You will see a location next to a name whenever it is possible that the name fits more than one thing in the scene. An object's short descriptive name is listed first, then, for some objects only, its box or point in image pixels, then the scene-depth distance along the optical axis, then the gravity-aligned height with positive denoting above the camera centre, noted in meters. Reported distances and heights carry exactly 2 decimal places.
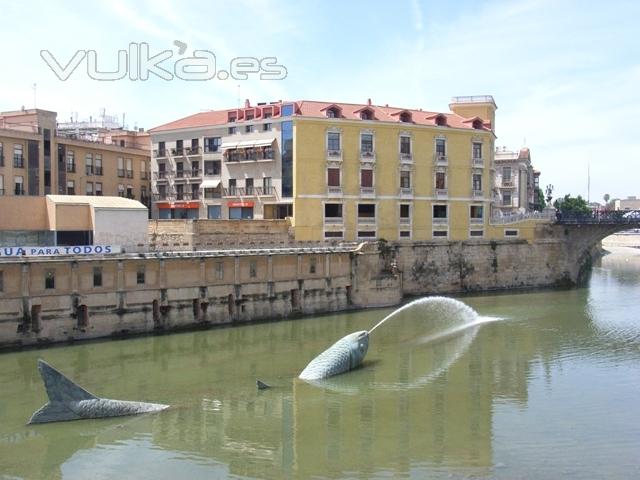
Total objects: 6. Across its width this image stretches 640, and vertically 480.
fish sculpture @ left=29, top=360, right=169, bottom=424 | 28.11 -7.25
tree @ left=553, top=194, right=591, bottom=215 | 142.75 +4.86
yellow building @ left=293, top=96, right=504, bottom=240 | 66.50 +5.45
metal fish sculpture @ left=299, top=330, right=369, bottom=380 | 36.03 -6.99
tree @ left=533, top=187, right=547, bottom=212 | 141.98 +5.73
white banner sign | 43.97 -1.33
